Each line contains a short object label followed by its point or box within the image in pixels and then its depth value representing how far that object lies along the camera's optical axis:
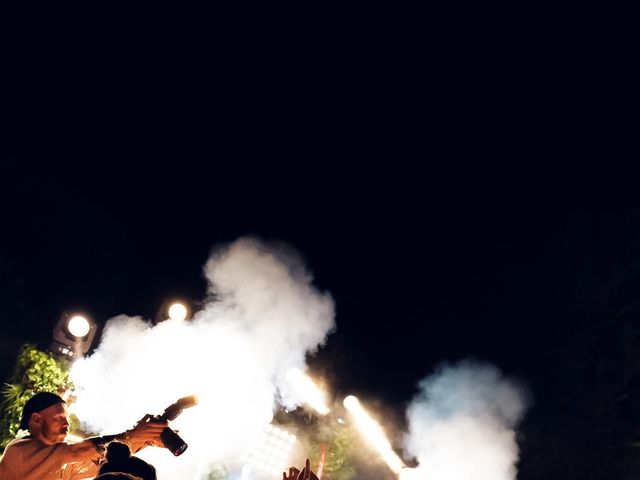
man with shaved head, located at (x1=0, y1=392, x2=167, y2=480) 2.95
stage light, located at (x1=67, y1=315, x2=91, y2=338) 6.56
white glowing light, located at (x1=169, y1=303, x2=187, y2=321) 7.25
